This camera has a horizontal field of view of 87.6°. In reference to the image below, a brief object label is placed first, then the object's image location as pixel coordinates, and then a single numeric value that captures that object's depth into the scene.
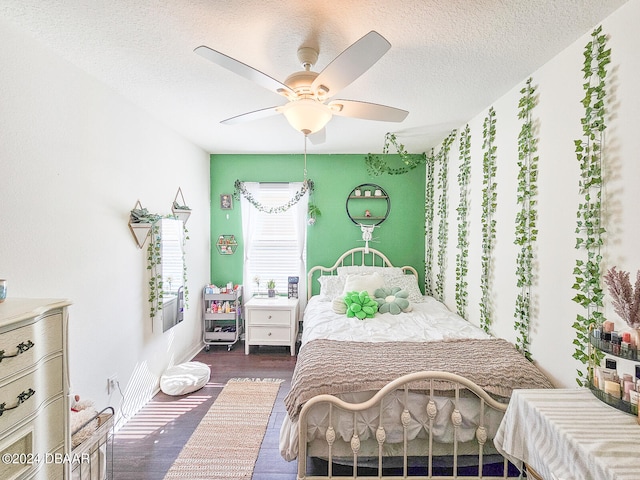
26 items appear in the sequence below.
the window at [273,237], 4.39
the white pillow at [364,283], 3.60
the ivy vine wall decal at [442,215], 3.67
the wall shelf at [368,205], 4.33
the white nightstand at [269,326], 3.94
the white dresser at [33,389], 1.16
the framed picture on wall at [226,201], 4.43
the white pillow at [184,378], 3.02
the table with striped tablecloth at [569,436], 1.09
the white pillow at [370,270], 3.98
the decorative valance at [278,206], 4.34
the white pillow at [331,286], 3.85
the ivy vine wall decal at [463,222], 3.15
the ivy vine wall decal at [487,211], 2.67
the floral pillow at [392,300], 3.29
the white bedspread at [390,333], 1.83
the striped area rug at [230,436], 2.07
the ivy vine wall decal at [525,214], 2.16
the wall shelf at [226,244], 4.44
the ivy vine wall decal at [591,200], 1.63
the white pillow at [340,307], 3.30
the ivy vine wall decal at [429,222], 4.14
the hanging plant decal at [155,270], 2.96
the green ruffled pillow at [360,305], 3.12
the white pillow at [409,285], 3.73
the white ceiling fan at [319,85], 1.43
